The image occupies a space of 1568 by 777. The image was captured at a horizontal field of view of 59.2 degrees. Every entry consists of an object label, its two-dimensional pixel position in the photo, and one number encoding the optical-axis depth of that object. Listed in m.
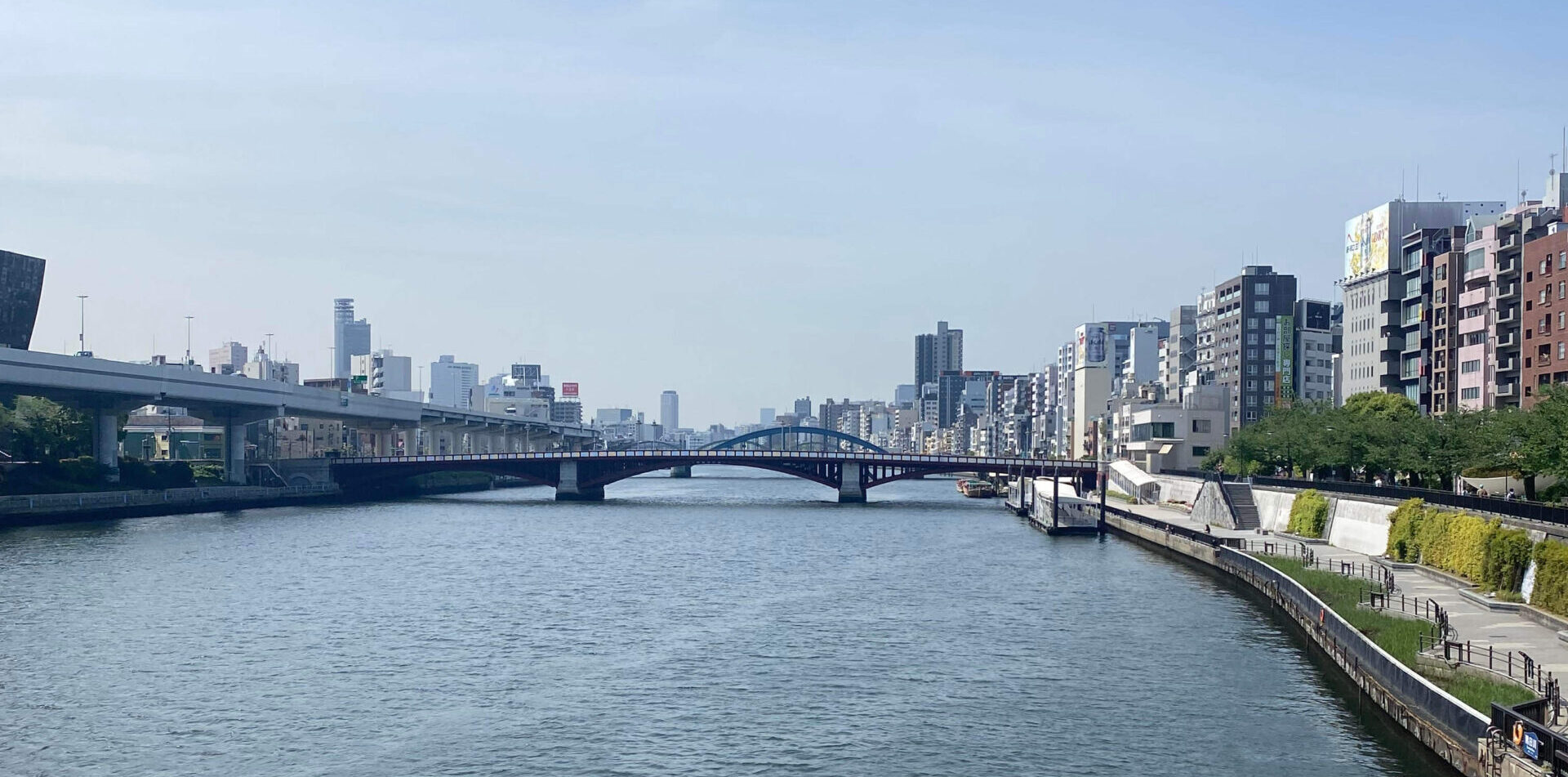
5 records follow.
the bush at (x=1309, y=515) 73.62
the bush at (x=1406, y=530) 56.22
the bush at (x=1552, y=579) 38.41
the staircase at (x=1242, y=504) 85.19
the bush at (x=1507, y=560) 43.12
